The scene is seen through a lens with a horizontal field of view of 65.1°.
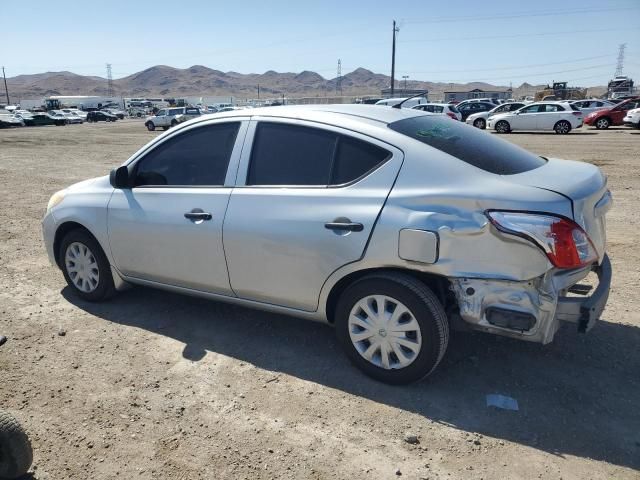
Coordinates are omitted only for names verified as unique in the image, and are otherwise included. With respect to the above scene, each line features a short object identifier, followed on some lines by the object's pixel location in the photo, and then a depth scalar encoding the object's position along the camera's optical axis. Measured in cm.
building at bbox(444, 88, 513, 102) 7561
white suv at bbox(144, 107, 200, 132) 3472
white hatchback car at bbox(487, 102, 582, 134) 2386
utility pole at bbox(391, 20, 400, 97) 5553
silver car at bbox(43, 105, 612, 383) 281
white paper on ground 305
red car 2564
